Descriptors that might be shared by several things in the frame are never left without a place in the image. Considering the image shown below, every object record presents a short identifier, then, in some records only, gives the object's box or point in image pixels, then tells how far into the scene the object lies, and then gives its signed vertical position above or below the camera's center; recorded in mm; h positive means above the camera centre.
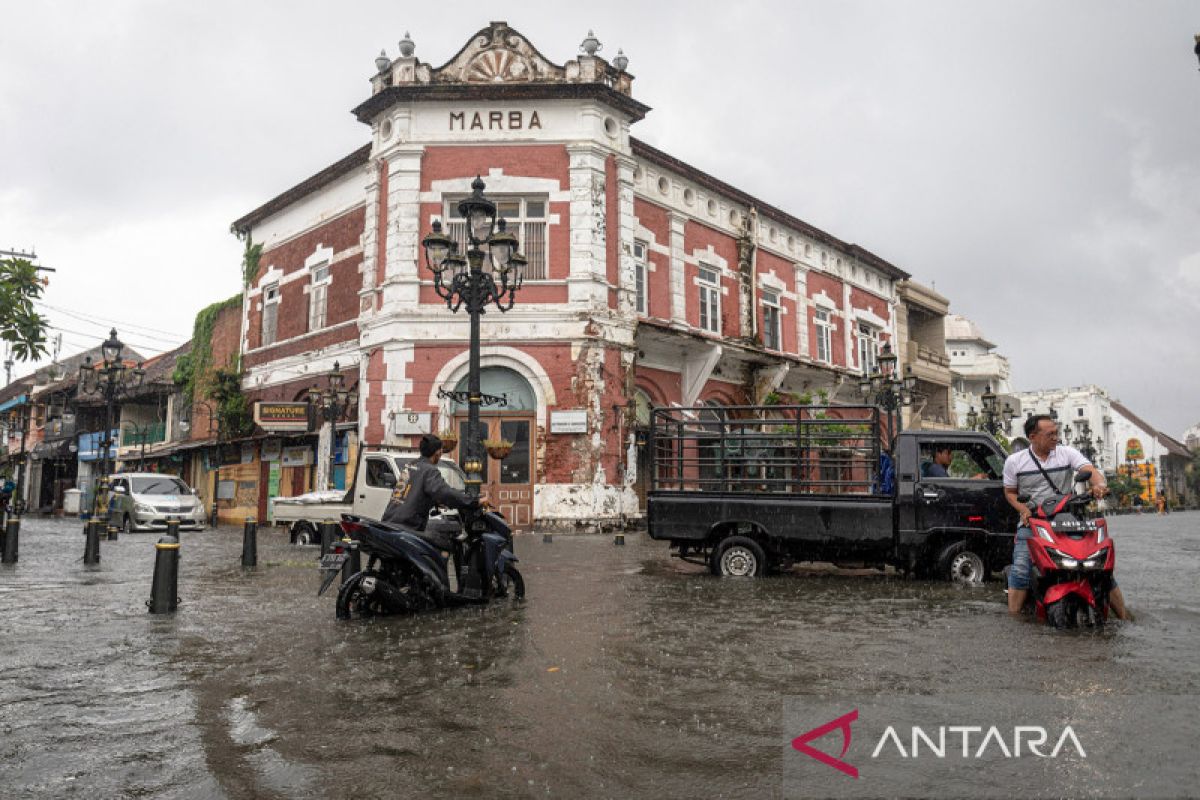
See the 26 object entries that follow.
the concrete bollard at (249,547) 12297 -794
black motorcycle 7285 -663
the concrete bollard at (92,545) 12414 -789
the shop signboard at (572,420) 20016 +1694
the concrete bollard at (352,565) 9033 -807
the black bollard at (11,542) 12836 -760
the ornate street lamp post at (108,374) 18966 +2771
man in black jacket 7488 -51
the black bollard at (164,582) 7746 -819
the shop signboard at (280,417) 24078 +2112
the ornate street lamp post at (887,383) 20984 +2806
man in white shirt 6953 +135
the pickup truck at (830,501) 9578 -96
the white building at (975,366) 63375 +9542
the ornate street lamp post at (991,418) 28531 +2989
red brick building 20312 +5414
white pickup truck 15906 -92
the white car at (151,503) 22672 -302
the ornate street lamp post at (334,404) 22172 +2377
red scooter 6555 -531
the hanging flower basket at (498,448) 16739 +870
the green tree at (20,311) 8344 +1779
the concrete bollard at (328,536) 12016 -642
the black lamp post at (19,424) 36991 +3951
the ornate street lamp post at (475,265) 9734 +3194
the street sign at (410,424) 20141 +1604
